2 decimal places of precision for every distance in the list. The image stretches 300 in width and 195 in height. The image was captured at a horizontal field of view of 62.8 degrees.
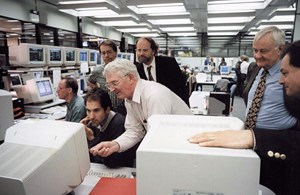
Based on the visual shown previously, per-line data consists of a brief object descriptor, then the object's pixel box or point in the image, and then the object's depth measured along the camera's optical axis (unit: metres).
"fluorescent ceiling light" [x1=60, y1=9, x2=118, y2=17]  6.17
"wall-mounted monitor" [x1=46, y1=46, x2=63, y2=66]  3.45
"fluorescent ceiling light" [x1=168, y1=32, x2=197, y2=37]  10.89
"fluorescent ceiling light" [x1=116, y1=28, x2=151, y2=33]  9.73
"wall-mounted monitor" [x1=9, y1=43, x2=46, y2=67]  3.07
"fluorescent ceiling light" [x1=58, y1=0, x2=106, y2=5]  4.91
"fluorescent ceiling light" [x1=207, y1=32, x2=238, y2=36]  10.19
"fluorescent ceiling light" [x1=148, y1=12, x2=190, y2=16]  6.20
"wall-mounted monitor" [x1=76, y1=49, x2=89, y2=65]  4.15
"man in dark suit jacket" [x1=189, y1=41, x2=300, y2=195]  0.62
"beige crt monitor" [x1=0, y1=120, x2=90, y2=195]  0.74
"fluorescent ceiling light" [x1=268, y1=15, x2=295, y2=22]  6.62
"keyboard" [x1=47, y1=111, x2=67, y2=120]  3.00
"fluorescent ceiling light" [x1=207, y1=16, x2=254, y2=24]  6.64
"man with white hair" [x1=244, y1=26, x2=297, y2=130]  1.41
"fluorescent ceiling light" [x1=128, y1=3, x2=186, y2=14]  5.16
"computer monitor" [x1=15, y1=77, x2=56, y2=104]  3.16
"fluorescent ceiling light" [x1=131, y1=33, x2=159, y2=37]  11.05
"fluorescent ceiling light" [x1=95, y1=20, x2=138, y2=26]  8.12
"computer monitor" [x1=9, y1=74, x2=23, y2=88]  3.09
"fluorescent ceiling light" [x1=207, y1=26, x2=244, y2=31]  8.47
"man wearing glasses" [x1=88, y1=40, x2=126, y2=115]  2.38
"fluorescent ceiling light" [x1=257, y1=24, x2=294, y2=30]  7.89
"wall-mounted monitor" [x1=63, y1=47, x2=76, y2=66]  3.82
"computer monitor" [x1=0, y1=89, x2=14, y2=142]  1.89
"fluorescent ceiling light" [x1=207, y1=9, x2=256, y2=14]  5.44
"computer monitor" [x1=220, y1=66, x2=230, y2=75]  8.62
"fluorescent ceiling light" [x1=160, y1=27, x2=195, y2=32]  8.96
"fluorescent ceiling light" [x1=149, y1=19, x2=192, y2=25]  7.15
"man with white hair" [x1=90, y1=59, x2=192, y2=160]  1.25
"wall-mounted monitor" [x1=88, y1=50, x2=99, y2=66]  4.54
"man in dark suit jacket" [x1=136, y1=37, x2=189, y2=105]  2.31
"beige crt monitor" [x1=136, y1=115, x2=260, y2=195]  0.55
